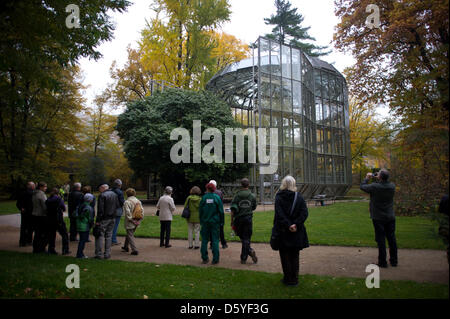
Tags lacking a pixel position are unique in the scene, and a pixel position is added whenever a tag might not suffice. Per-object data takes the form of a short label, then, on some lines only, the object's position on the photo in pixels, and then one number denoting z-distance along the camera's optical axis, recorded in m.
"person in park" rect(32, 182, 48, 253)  8.07
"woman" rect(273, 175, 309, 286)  5.11
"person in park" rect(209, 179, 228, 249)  8.79
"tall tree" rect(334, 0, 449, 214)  4.79
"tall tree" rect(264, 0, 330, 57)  39.62
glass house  23.31
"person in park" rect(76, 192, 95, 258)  7.43
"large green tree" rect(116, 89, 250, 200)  20.42
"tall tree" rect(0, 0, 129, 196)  7.13
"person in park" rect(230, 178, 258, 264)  6.85
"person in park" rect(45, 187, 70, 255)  8.00
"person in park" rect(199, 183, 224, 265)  6.94
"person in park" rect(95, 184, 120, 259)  7.41
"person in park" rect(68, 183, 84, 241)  9.66
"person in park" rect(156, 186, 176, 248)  8.88
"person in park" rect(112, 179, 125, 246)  9.27
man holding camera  6.20
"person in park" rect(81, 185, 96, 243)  7.62
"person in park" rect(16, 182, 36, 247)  9.02
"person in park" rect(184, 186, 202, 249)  8.48
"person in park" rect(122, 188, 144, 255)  7.98
